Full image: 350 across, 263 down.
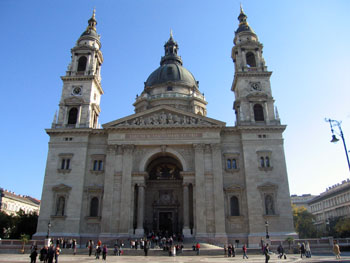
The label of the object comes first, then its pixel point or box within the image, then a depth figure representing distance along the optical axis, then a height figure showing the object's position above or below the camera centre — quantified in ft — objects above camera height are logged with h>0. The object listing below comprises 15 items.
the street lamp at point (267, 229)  99.76 +2.93
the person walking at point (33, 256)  54.95 -2.71
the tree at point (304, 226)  214.48 +8.03
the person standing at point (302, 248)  81.98 -2.54
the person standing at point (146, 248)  85.76 -2.34
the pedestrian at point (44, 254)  57.00 -2.50
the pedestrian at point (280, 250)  79.09 -2.92
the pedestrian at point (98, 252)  76.48 -2.93
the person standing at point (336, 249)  69.71 -2.53
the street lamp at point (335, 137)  64.05 +20.33
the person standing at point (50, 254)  52.65 -2.31
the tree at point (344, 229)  150.26 +4.33
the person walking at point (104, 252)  72.28 -2.80
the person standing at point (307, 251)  80.48 -3.25
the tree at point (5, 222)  159.74 +9.12
